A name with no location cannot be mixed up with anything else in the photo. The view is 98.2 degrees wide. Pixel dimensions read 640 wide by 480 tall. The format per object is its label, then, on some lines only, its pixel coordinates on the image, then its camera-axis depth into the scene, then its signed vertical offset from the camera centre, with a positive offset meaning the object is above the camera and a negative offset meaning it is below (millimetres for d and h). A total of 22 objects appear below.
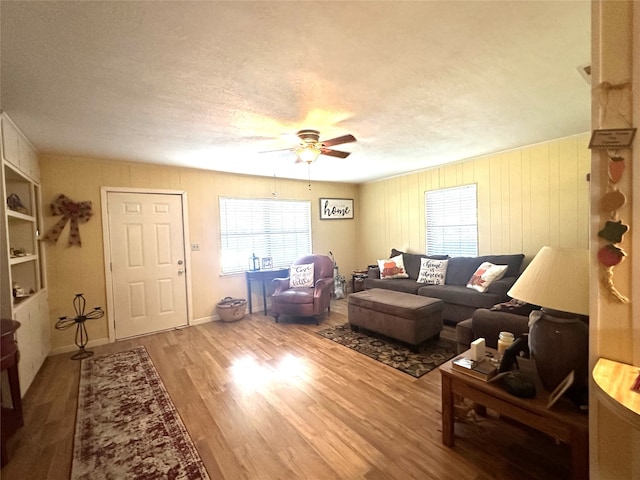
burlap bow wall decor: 3357 +333
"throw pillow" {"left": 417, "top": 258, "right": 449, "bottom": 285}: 4328 -668
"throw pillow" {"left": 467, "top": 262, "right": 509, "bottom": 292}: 3664 -636
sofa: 3559 -837
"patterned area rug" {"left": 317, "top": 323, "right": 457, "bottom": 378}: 2779 -1343
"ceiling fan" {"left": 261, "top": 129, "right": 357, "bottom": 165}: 2727 +879
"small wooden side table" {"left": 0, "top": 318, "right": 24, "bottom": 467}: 1800 -969
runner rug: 1666 -1374
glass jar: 1754 -728
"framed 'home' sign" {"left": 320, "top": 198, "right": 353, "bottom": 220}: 5869 +542
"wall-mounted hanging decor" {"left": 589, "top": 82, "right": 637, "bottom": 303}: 1014 +179
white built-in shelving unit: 2232 -120
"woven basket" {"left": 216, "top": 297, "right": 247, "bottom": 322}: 4355 -1153
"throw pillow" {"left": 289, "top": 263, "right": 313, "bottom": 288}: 4605 -701
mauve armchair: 4199 -974
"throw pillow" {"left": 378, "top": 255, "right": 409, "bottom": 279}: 4855 -652
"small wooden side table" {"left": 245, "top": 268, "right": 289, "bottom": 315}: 4715 -709
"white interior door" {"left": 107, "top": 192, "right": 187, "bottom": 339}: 3760 -324
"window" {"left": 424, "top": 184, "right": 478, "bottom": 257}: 4441 +139
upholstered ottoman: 3072 -994
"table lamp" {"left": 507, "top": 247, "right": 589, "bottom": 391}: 1271 -373
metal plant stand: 3346 -981
